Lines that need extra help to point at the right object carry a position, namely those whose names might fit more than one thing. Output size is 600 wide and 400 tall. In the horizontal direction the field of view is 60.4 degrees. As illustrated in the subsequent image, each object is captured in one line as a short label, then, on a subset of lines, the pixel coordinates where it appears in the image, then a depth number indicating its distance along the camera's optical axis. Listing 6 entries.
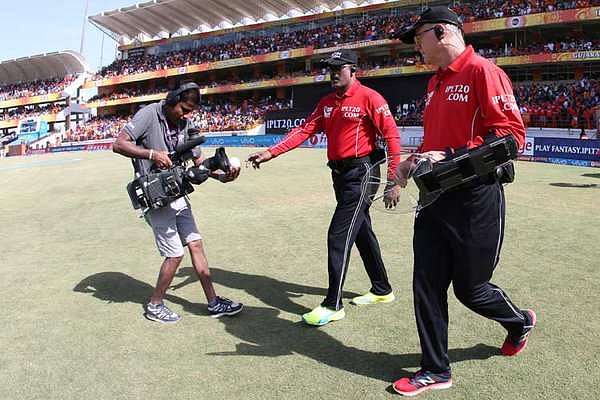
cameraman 3.86
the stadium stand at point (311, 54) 28.06
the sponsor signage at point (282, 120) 32.73
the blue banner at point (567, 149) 15.91
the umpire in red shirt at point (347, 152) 3.90
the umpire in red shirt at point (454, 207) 2.55
